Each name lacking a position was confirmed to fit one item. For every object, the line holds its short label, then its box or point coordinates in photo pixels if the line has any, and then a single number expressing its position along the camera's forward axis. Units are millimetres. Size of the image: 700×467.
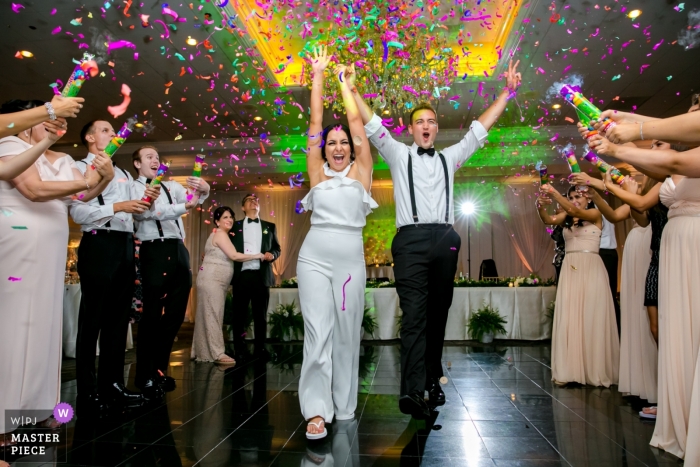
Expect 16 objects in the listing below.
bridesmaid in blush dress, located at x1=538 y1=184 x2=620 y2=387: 4203
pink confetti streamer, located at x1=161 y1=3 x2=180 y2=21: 6035
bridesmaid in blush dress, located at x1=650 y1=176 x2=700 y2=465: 2299
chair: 11307
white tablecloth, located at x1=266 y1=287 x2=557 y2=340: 8000
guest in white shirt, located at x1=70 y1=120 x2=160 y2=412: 3188
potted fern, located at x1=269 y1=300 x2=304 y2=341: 8008
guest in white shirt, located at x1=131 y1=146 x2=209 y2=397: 3760
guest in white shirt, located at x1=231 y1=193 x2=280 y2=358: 6273
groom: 2992
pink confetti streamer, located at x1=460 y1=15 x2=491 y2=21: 6555
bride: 2746
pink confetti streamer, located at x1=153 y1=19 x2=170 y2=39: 6422
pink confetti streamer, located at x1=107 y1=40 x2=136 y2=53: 6973
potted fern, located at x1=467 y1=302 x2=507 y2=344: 7762
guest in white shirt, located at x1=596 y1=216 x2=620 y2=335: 5848
